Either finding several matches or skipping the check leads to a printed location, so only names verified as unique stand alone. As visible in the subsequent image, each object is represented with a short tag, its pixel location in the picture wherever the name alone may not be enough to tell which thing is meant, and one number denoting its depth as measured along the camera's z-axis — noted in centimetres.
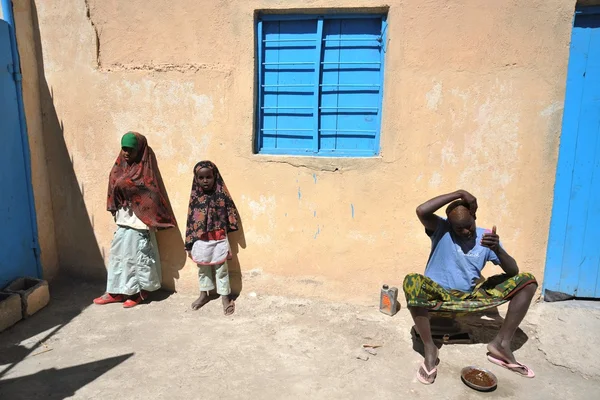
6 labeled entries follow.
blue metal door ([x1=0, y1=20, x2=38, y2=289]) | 369
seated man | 290
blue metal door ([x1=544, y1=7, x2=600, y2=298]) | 340
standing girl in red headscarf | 385
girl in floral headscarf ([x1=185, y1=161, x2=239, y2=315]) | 377
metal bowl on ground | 273
